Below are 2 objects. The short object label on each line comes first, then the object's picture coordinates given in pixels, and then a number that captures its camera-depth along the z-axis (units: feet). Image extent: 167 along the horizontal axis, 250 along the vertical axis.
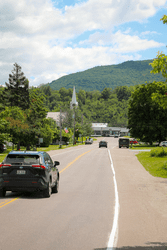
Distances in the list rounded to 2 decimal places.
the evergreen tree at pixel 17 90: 250.78
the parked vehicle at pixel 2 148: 182.06
